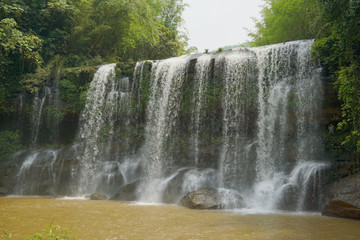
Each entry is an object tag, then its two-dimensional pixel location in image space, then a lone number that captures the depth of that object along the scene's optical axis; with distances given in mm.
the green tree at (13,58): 15680
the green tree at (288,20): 18609
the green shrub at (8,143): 15875
